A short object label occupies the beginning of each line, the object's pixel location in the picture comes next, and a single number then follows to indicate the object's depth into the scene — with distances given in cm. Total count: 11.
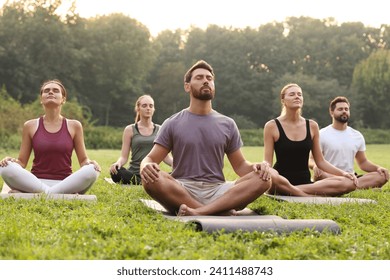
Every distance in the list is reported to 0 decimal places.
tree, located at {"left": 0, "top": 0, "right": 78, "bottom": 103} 4831
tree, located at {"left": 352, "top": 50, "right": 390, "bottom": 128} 5509
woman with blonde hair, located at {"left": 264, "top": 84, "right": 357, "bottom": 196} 827
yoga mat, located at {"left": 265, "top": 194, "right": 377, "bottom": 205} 758
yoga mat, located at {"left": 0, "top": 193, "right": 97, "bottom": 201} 709
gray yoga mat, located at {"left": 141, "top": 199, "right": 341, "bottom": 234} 507
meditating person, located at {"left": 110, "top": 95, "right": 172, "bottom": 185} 986
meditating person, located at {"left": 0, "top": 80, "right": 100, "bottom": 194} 750
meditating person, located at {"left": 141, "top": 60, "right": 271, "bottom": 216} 618
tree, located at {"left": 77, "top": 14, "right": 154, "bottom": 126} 5491
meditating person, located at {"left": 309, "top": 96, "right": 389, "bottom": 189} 954
